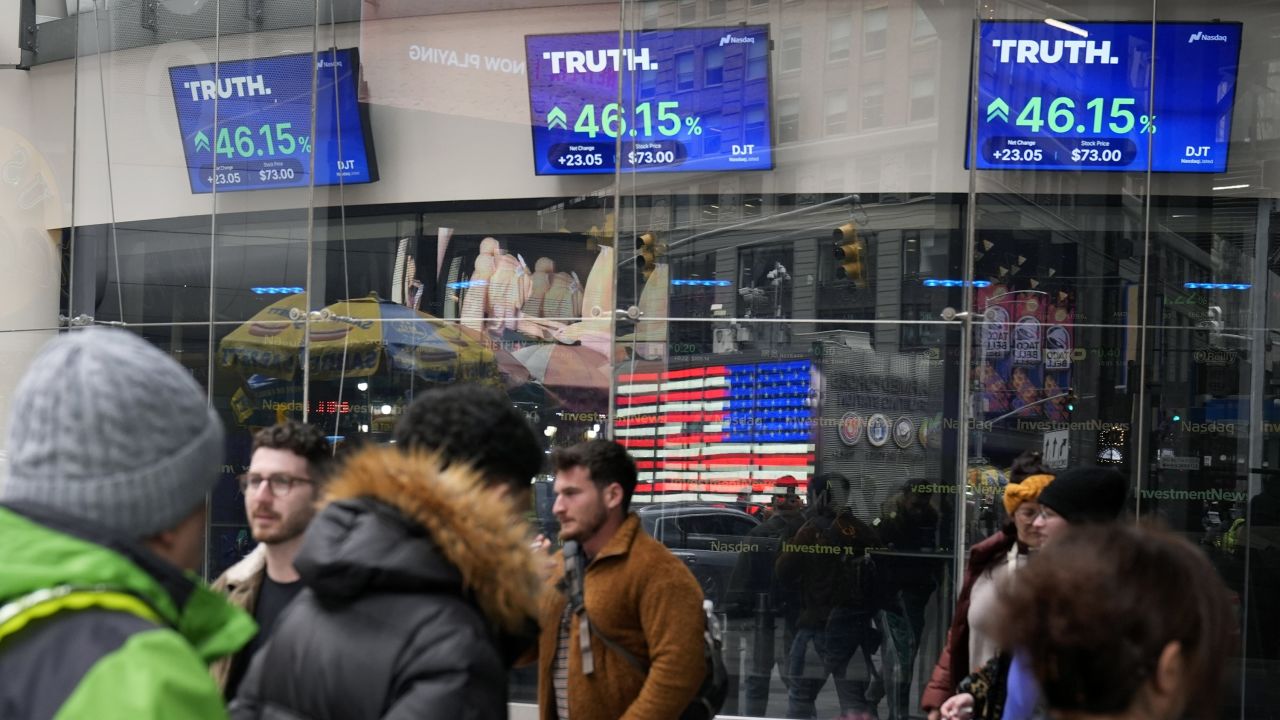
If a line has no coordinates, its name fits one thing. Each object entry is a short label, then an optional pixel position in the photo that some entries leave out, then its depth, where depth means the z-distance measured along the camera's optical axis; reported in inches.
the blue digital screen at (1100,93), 305.1
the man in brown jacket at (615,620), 168.4
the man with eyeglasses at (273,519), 146.8
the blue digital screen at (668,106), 328.8
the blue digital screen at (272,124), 363.6
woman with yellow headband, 183.3
